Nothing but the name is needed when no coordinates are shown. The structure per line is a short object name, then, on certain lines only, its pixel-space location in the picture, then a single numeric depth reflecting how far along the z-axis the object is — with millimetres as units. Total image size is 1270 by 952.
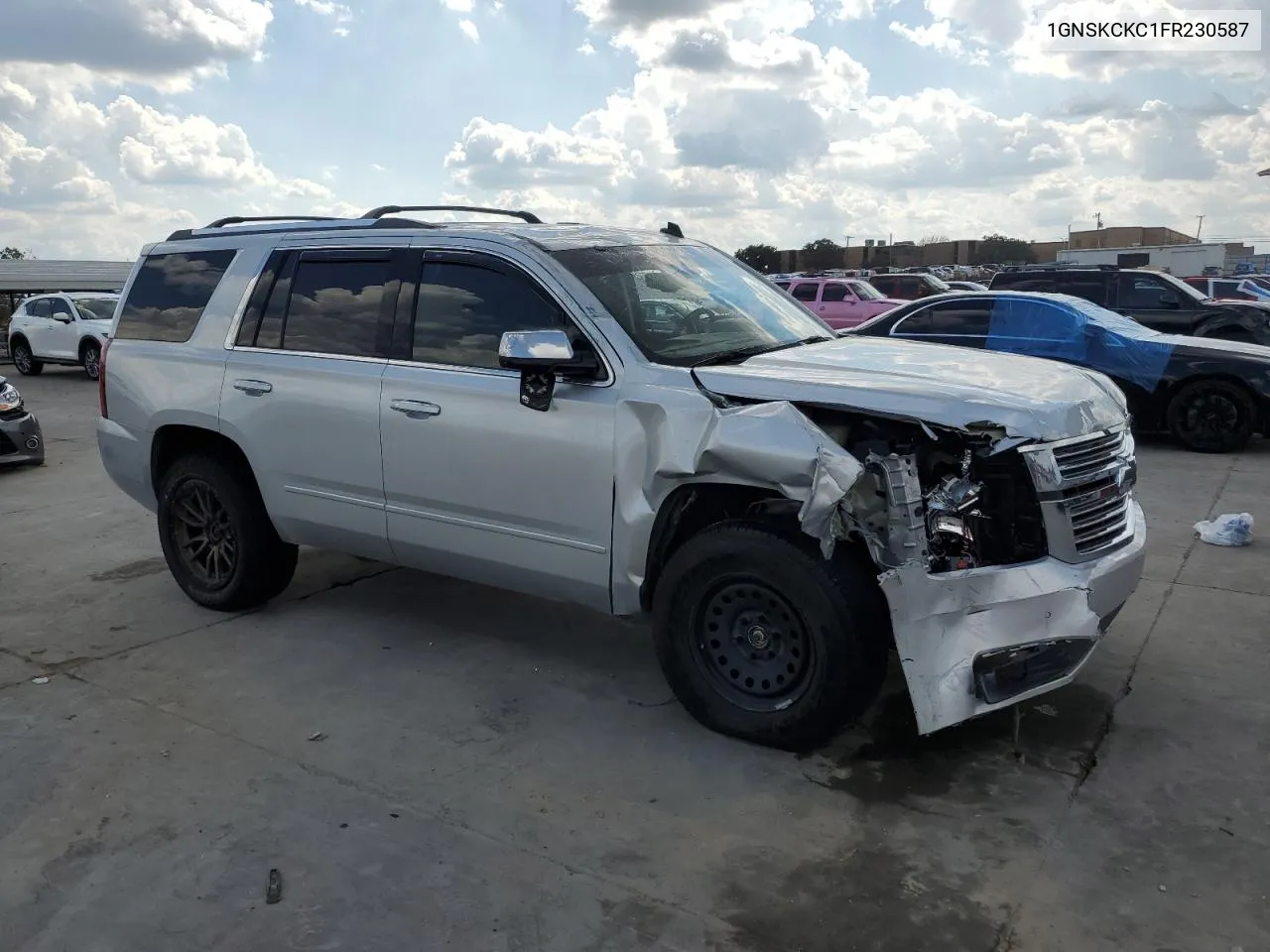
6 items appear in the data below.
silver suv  3570
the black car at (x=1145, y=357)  10078
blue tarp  10375
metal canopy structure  25828
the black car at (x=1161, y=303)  13062
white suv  19719
